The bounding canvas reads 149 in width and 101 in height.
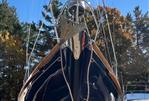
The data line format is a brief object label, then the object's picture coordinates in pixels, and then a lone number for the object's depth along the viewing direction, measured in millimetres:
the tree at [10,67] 18497
